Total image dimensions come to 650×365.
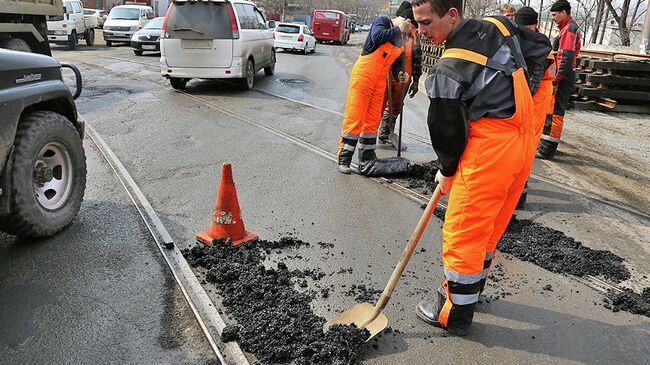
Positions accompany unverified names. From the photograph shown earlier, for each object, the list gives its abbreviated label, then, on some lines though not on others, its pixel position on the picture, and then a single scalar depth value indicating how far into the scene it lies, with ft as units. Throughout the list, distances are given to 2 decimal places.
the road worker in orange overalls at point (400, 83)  21.88
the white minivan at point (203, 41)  36.04
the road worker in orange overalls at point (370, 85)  20.04
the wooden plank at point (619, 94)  37.99
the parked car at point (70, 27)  68.08
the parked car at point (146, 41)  64.23
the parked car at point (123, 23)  77.36
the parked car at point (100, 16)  96.14
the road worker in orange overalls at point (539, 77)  16.03
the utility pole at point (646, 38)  48.62
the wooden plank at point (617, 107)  38.39
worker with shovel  9.23
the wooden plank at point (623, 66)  38.19
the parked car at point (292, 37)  86.28
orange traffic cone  14.05
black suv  12.26
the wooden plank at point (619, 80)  37.91
